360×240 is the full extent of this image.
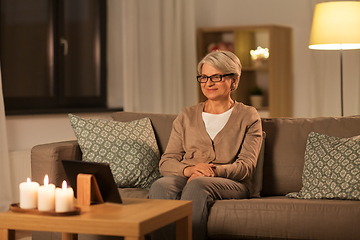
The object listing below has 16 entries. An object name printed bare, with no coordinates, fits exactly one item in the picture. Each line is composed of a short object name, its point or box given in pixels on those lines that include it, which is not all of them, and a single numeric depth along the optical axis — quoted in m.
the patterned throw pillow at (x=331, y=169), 4.66
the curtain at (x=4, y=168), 6.68
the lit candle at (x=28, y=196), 3.47
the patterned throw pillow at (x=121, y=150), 5.30
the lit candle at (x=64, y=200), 3.32
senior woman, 4.63
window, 7.70
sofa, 4.30
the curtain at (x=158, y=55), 8.89
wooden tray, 3.30
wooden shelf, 9.89
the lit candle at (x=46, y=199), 3.38
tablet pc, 3.58
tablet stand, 3.62
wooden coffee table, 3.15
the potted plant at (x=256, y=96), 10.14
